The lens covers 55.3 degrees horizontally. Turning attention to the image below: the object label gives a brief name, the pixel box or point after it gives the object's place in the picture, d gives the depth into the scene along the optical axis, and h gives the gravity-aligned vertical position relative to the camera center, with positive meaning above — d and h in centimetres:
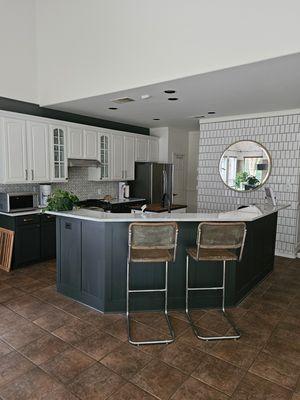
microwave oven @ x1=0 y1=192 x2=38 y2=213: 436 -51
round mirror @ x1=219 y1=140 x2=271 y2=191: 541 +15
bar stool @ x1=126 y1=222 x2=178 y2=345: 261 -64
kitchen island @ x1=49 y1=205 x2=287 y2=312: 303 -105
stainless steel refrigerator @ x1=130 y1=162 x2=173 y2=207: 651 -23
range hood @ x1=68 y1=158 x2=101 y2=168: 525 +15
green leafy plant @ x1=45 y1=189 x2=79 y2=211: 332 -37
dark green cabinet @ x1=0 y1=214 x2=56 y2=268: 441 -108
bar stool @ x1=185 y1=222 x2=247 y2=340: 271 -64
